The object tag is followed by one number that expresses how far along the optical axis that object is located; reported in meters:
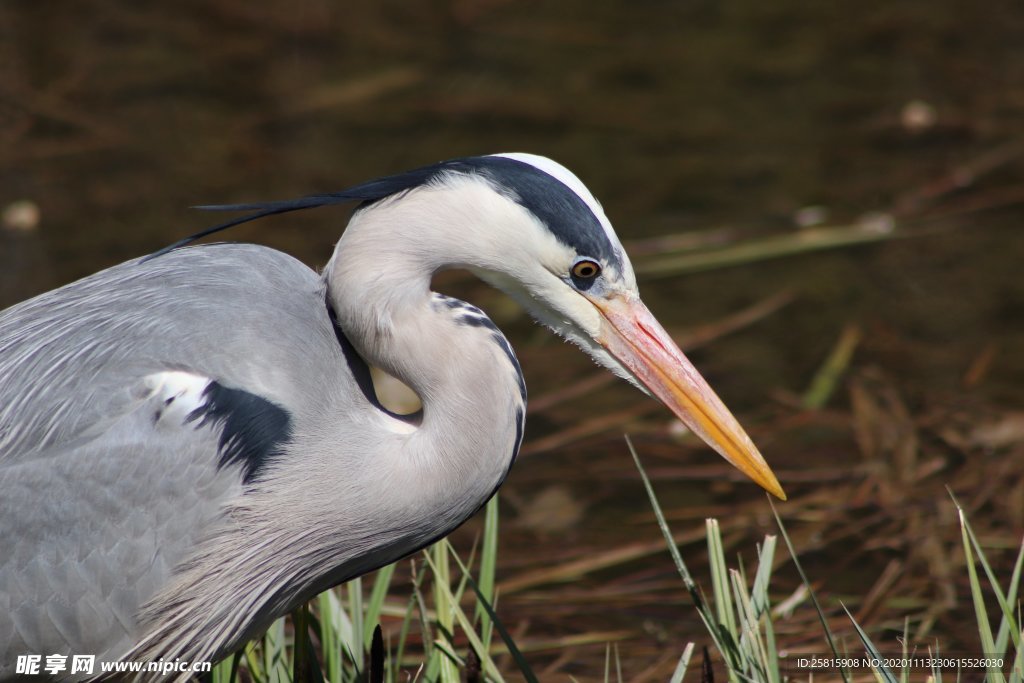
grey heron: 5.02
